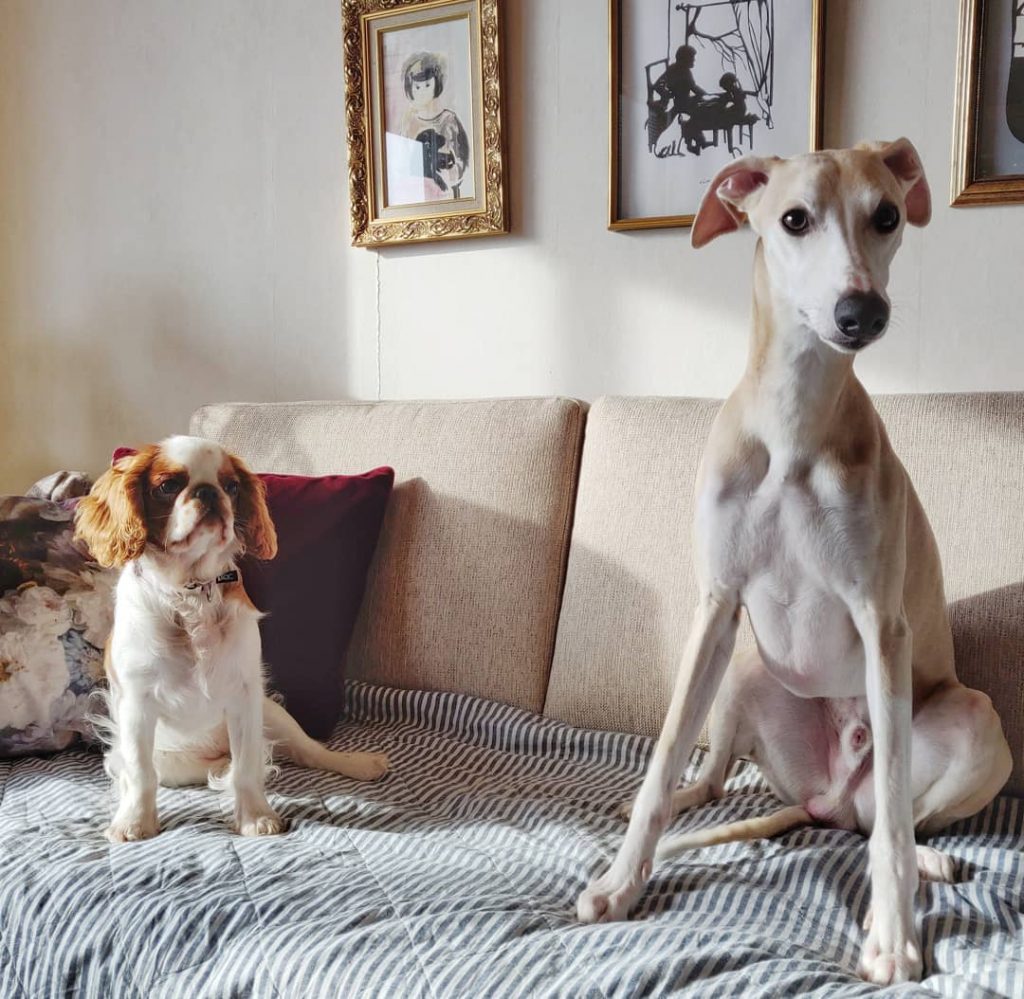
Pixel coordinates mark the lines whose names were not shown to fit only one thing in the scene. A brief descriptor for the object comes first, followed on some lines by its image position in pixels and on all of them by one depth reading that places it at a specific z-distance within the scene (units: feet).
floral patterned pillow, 5.46
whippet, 3.59
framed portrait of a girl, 7.21
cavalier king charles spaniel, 4.51
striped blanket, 3.34
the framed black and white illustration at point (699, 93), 6.25
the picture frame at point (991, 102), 5.75
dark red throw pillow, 5.82
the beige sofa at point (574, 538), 5.00
